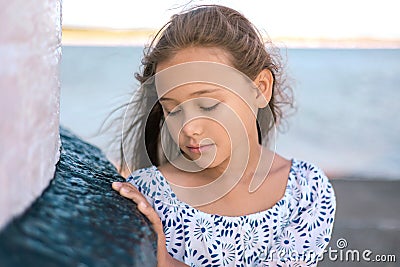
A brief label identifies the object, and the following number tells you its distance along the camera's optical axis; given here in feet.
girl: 6.82
